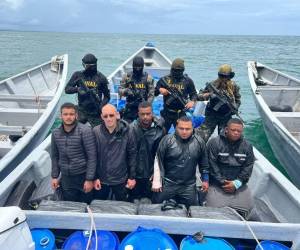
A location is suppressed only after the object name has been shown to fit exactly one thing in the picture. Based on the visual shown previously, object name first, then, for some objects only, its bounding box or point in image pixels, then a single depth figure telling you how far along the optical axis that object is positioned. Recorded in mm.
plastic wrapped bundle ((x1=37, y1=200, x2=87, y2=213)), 3611
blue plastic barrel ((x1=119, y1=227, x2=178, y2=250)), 3023
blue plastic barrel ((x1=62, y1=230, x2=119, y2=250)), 3117
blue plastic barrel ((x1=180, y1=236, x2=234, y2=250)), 3109
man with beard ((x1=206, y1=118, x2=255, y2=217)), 4430
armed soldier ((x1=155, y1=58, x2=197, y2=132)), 6188
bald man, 4043
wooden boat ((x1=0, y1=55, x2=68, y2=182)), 6195
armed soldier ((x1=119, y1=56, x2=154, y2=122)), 6492
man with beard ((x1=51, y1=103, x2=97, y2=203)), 3967
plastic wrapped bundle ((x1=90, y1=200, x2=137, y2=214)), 3623
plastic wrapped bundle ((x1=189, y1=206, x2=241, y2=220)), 3576
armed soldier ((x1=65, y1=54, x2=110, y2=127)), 6066
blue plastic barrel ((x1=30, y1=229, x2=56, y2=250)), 3102
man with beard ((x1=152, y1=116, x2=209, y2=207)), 4188
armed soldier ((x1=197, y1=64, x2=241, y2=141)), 5922
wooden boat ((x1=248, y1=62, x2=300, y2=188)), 7073
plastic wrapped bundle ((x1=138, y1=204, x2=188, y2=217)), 3631
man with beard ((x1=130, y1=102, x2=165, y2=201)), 4316
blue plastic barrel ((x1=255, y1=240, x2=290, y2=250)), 3182
